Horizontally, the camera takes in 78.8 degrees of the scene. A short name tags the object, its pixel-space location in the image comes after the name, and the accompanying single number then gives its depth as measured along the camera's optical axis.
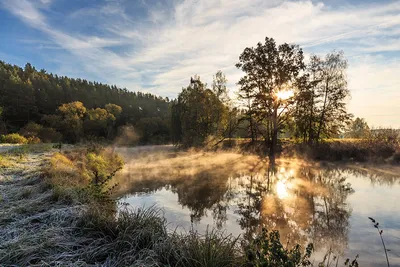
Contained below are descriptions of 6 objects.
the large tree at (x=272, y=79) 19.92
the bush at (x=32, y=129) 31.31
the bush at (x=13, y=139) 20.02
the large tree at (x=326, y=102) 20.80
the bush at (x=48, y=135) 33.02
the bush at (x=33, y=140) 21.59
